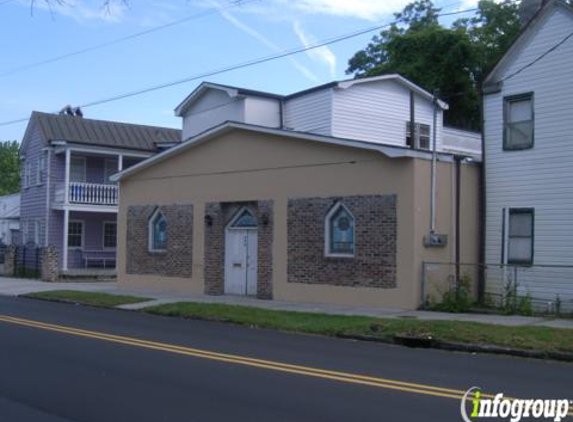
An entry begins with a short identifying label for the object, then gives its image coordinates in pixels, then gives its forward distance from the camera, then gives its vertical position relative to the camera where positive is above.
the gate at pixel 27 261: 34.00 -1.20
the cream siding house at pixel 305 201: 18.38 +1.09
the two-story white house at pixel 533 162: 18.00 +2.06
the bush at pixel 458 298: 17.58 -1.38
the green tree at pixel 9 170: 89.07 +8.02
